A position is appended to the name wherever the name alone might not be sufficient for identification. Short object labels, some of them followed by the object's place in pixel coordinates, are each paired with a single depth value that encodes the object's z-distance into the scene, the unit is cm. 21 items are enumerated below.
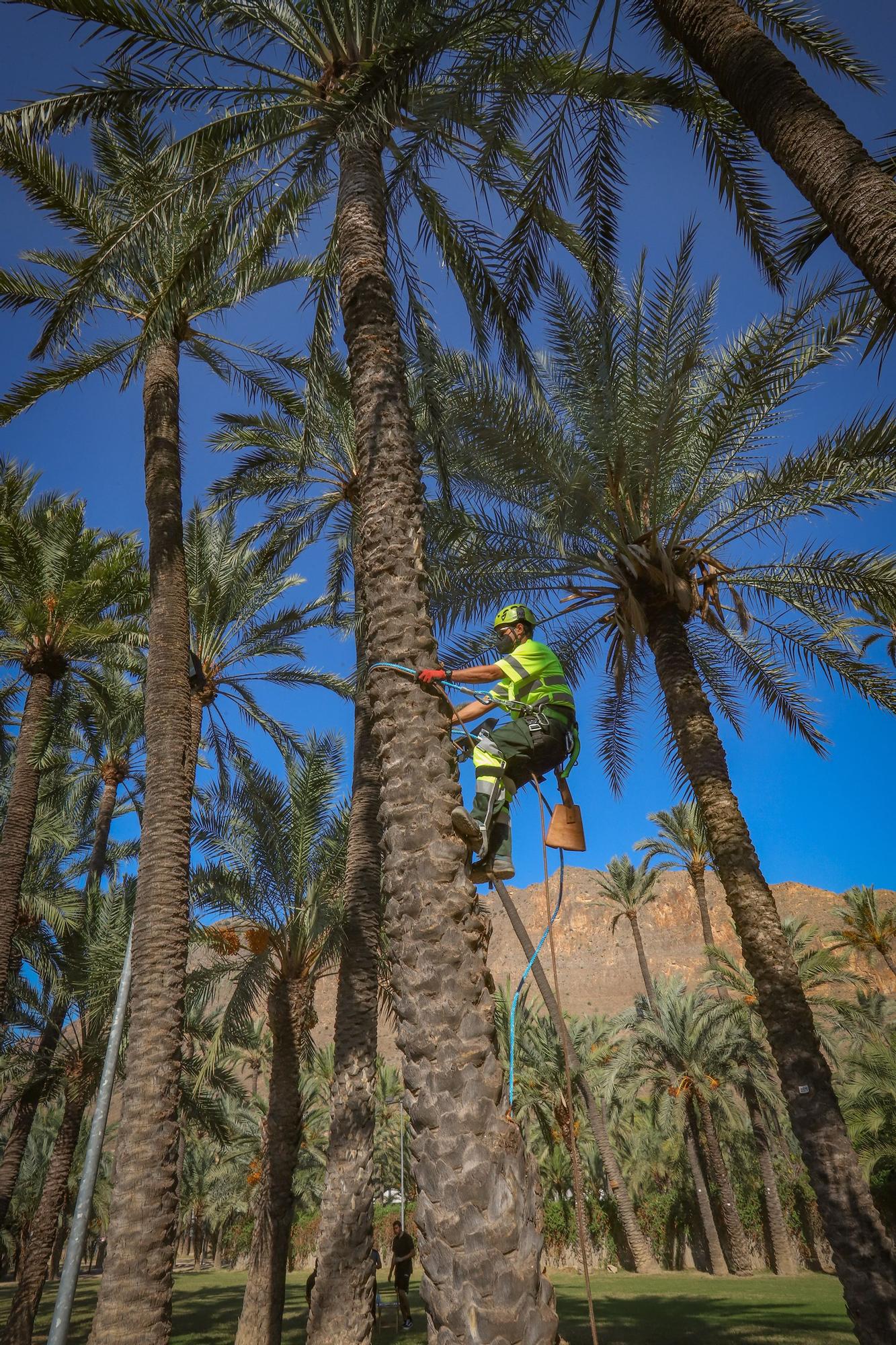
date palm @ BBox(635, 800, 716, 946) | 3102
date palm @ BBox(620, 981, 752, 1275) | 2769
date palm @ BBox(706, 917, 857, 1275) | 2577
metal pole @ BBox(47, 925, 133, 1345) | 561
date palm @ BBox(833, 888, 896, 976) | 2931
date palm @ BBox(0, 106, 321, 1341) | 725
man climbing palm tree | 493
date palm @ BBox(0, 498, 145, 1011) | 1342
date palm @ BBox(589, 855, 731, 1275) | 2961
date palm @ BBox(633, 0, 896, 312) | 464
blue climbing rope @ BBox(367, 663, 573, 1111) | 335
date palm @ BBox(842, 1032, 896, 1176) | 2241
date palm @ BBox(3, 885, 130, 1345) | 1508
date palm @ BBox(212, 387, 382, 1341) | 920
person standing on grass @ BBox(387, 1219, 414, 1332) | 1512
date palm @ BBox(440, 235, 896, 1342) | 940
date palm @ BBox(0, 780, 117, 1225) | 1878
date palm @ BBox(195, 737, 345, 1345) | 1493
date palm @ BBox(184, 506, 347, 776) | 1508
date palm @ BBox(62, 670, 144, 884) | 1919
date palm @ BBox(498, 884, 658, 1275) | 2531
